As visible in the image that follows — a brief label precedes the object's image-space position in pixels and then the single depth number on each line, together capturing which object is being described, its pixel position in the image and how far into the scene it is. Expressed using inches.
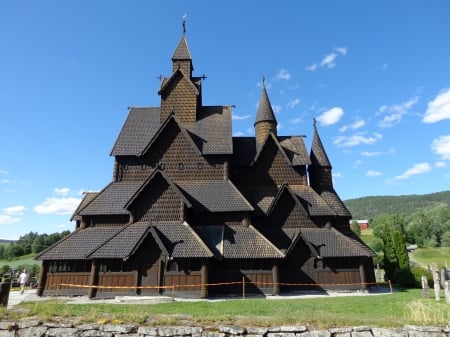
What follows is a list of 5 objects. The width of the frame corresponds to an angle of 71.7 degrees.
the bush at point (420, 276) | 884.6
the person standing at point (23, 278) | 774.0
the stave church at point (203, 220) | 676.1
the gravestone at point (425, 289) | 641.0
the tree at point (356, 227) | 3399.6
